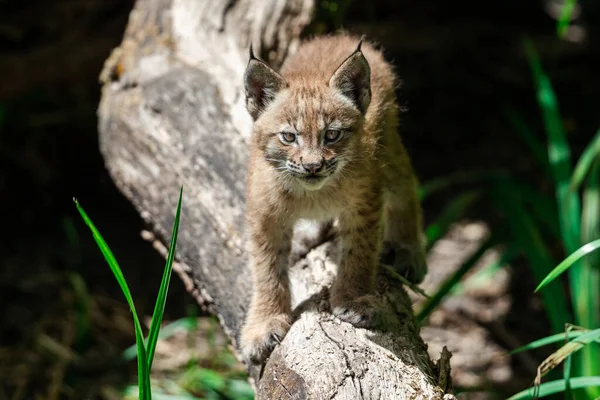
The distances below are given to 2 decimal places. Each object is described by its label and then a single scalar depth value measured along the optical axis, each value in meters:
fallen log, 6.41
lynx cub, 7.24
